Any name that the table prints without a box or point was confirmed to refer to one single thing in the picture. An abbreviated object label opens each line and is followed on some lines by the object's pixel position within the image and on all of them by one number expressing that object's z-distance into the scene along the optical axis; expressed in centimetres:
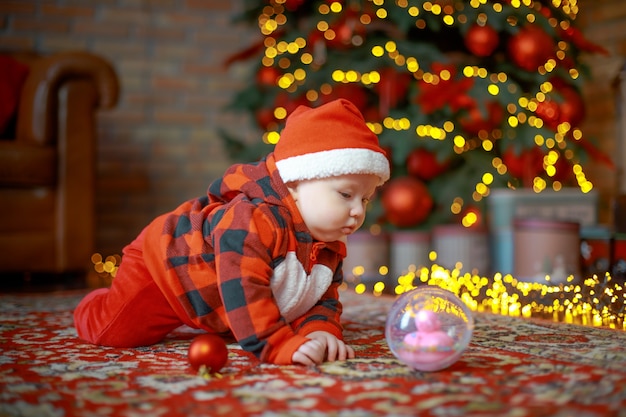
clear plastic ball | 88
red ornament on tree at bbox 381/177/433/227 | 238
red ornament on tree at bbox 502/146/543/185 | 245
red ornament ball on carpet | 87
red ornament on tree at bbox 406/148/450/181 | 244
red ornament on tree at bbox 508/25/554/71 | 234
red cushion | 246
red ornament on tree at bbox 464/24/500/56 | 237
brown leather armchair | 218
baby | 96
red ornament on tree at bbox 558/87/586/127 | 248
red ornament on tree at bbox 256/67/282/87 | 265
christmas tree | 237
